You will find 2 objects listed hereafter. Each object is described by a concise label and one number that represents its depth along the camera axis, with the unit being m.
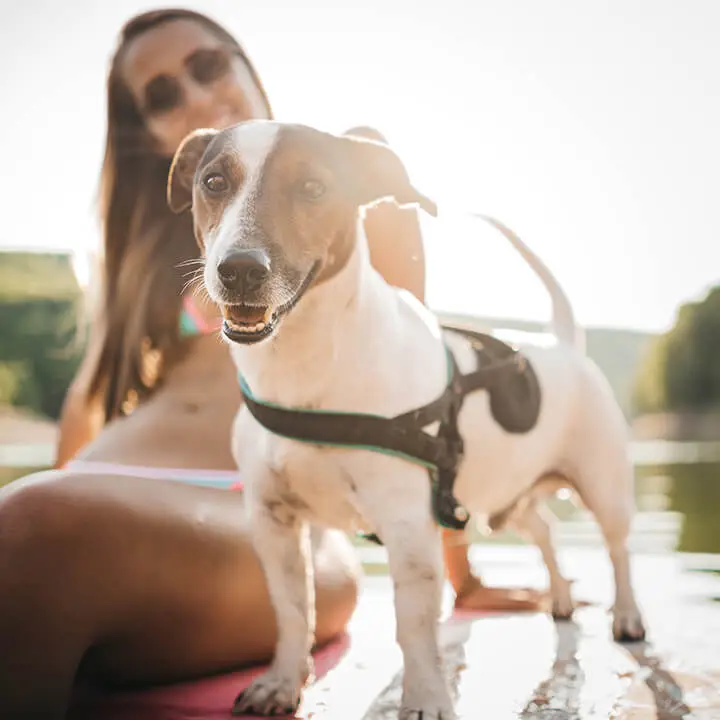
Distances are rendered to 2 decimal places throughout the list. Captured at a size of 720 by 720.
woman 0.53
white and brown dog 0.51
